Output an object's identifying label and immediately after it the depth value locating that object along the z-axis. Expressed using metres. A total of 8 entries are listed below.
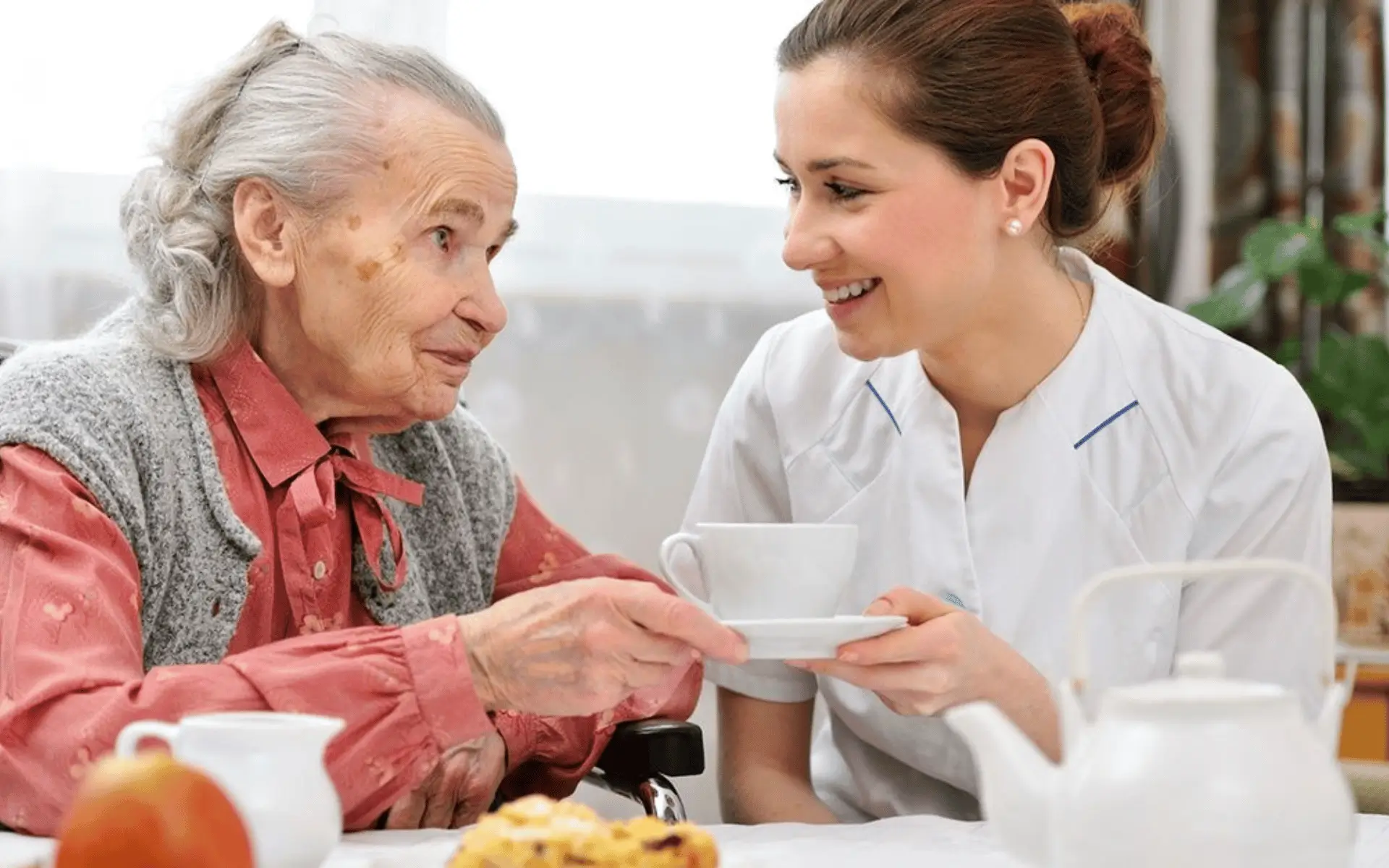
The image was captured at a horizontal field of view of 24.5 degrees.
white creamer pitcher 1.54
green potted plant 2.80
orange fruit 1.34
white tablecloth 1.65
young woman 2.07
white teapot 1.33
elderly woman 1.80
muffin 1.51
